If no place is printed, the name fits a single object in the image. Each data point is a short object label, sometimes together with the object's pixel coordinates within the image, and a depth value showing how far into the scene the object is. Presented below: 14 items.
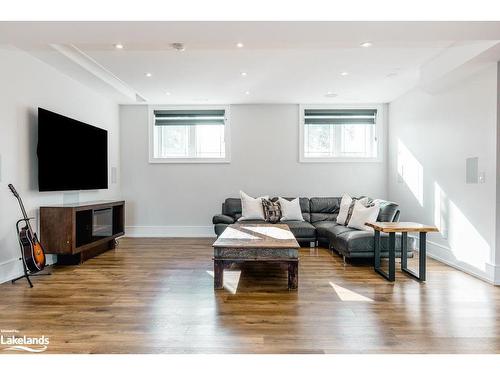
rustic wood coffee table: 3.17
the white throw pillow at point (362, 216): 4.58
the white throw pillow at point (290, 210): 5.66
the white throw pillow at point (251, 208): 5.61
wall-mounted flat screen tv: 3.92
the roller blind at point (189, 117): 6.41
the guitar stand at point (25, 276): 3.32
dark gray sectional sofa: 4.14
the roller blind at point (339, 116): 6.38
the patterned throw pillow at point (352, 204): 5.04
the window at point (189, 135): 6.40
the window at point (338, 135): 6.38
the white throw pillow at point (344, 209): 5.25
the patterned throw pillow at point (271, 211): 5.58
